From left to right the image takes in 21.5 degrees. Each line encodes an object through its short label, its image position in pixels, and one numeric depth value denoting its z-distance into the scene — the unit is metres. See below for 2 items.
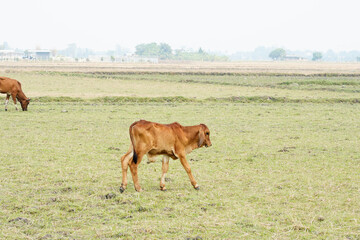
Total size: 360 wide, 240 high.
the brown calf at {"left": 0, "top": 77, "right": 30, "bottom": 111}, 48.81
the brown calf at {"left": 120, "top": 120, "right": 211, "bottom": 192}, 19.16
